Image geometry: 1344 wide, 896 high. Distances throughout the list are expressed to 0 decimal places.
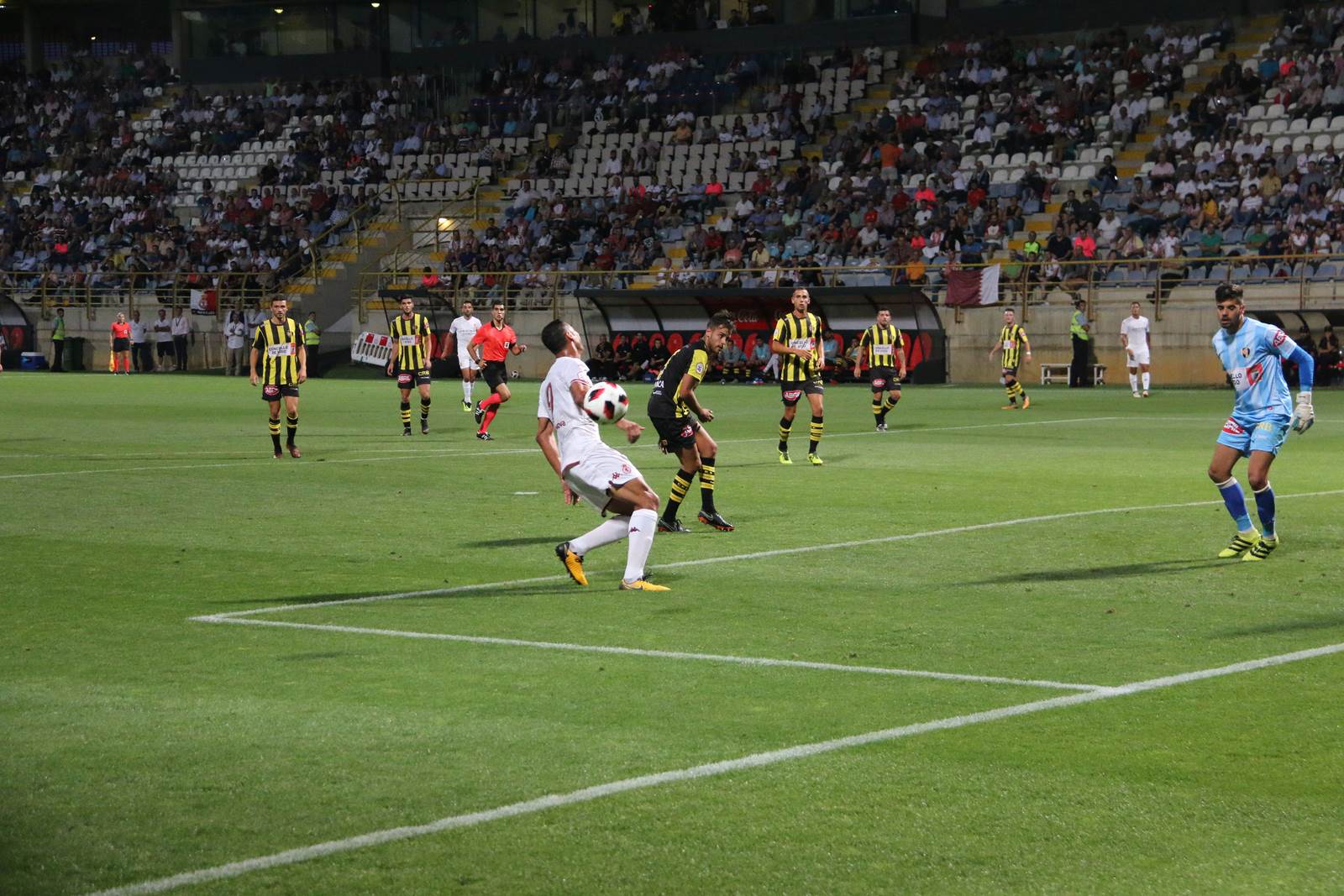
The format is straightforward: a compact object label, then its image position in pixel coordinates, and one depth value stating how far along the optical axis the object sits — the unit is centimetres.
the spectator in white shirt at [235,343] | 5478
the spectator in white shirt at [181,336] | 5684
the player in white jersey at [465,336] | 3216
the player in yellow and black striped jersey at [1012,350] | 3388
